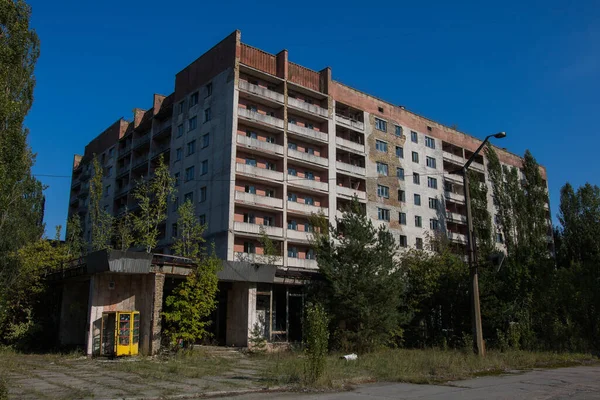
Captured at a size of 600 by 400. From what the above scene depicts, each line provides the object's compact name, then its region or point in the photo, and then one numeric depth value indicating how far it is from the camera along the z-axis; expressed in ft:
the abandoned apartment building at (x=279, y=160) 131.54
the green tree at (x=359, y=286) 74.69
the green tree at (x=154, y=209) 101.30
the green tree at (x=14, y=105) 53.47
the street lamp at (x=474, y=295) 60.54
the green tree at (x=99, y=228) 118.40
